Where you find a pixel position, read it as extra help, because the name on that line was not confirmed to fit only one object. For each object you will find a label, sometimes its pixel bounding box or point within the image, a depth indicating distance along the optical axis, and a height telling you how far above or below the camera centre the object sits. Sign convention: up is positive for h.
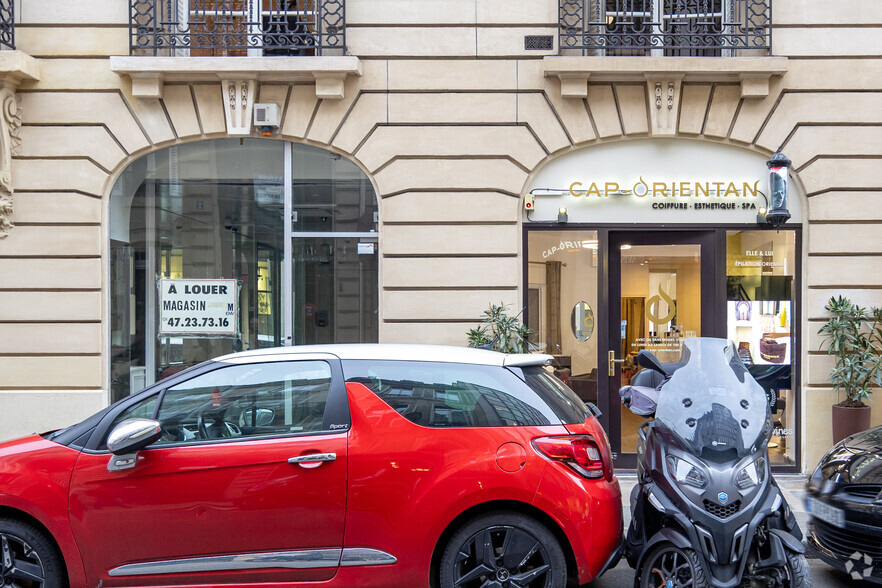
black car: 4.59 -1.37
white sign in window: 9.19 -0.22
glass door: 9.02 -0.07
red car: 4.30 -1.24
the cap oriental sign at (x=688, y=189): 8.96 +1.22
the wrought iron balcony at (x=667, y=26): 8.82 +3.16
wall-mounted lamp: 8.43 +1.20
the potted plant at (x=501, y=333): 8.46 -0.46
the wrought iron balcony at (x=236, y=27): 8.84 +3.17
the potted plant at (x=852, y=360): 8.31 -0.75
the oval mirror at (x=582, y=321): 9.02 -0.35
